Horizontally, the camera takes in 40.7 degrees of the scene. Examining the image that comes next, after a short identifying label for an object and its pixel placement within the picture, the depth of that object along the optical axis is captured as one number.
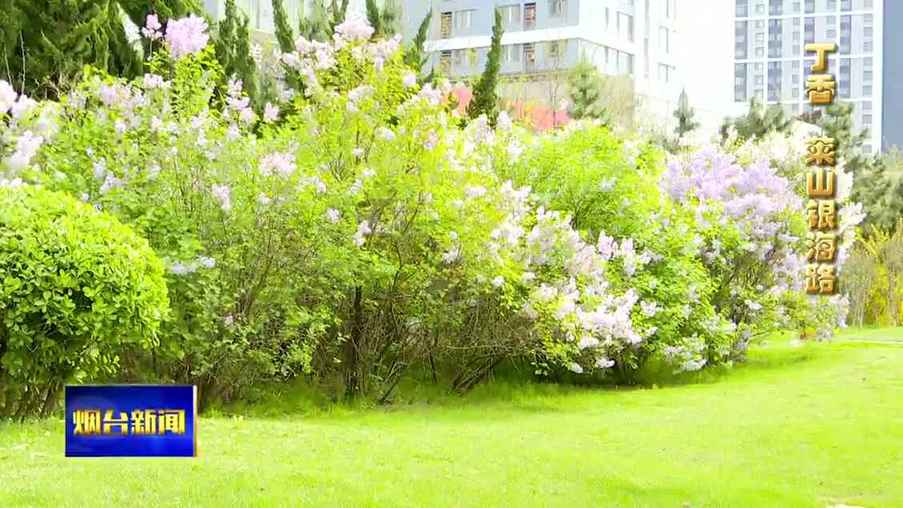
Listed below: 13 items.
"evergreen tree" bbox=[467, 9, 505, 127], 25.88
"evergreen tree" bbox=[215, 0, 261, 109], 20.55
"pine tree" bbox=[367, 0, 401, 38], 26.48
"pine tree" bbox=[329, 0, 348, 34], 25.20
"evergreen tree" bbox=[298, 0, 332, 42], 25.76
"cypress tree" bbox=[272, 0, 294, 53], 23.53
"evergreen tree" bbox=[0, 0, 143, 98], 17.52
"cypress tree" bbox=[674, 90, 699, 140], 39.19
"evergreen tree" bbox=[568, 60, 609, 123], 34.88
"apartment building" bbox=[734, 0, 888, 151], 108.81
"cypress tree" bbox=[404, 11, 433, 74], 23.95
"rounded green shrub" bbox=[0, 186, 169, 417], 8.94
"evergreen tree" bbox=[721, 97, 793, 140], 37.28
